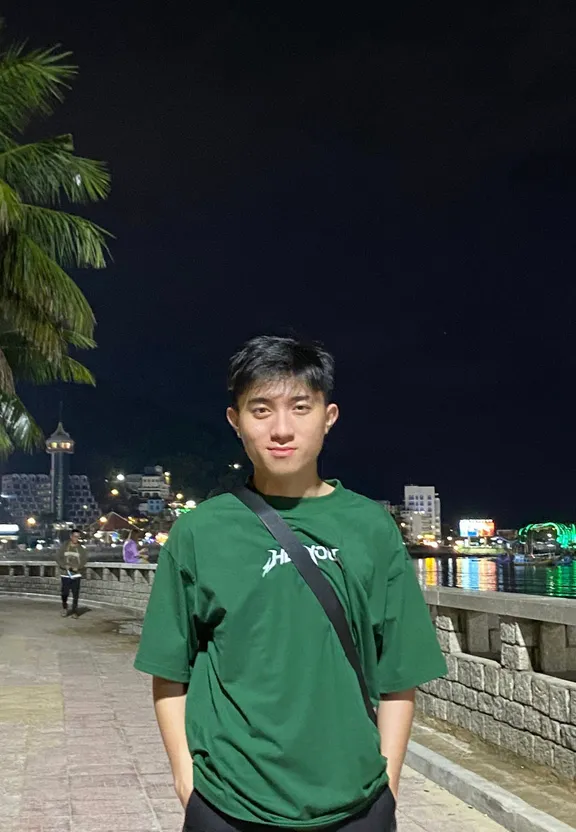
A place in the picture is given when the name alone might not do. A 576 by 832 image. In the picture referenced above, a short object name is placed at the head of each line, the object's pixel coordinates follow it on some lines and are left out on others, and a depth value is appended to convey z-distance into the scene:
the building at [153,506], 167.94
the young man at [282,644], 2.16
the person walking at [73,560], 20.09
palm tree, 14.17
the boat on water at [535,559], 169.25
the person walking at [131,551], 24.92
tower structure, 177.88
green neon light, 197.38
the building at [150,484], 171.75
